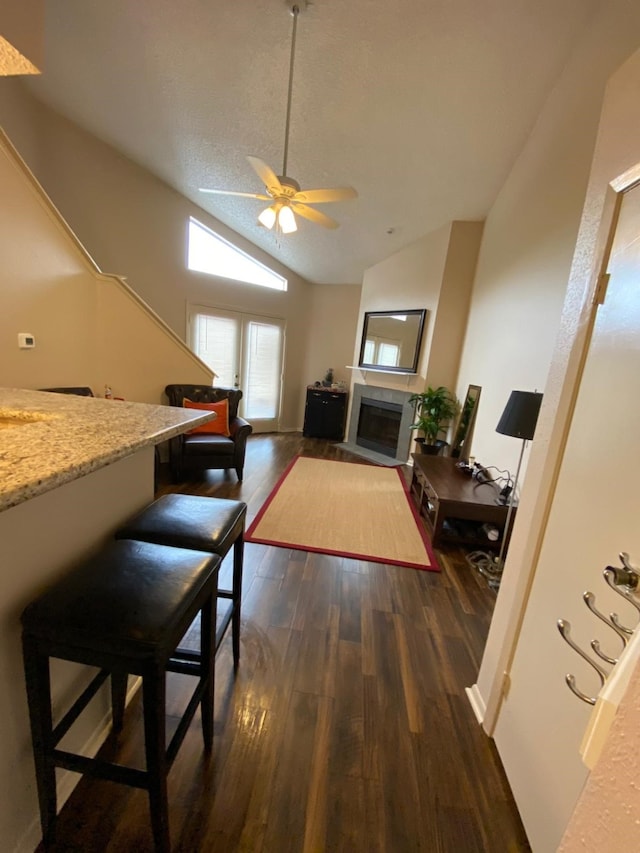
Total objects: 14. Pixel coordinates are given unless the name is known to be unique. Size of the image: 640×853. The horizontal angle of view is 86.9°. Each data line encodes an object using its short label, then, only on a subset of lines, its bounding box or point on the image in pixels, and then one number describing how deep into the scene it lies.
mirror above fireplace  4.85
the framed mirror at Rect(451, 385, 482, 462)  3.80
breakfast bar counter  0.71
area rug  2.62
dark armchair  3.52
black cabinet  6.20
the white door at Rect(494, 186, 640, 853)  0.82
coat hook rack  0.69
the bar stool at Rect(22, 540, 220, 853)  0.77
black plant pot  4.32
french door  5.13
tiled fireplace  5.11
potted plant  4.39
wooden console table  2.60
